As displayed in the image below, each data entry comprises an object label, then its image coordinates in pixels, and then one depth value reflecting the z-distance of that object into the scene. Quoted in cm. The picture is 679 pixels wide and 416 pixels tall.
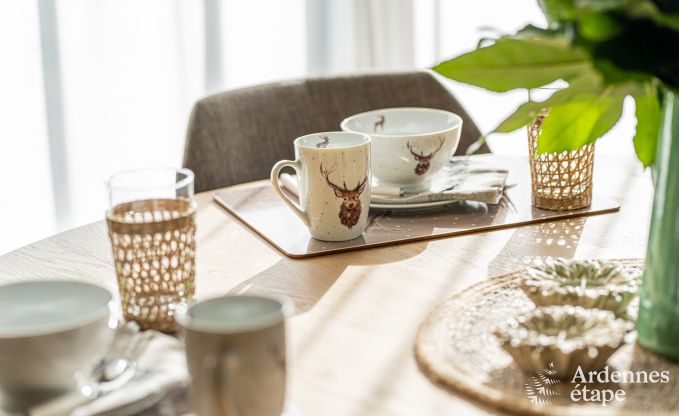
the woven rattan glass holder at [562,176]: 117
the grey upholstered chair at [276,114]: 157
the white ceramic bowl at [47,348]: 65
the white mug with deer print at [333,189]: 105
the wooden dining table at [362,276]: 72
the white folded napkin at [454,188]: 118
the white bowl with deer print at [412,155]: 119
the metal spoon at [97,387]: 65
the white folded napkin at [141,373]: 66
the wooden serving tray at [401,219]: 109
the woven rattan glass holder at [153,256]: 87
